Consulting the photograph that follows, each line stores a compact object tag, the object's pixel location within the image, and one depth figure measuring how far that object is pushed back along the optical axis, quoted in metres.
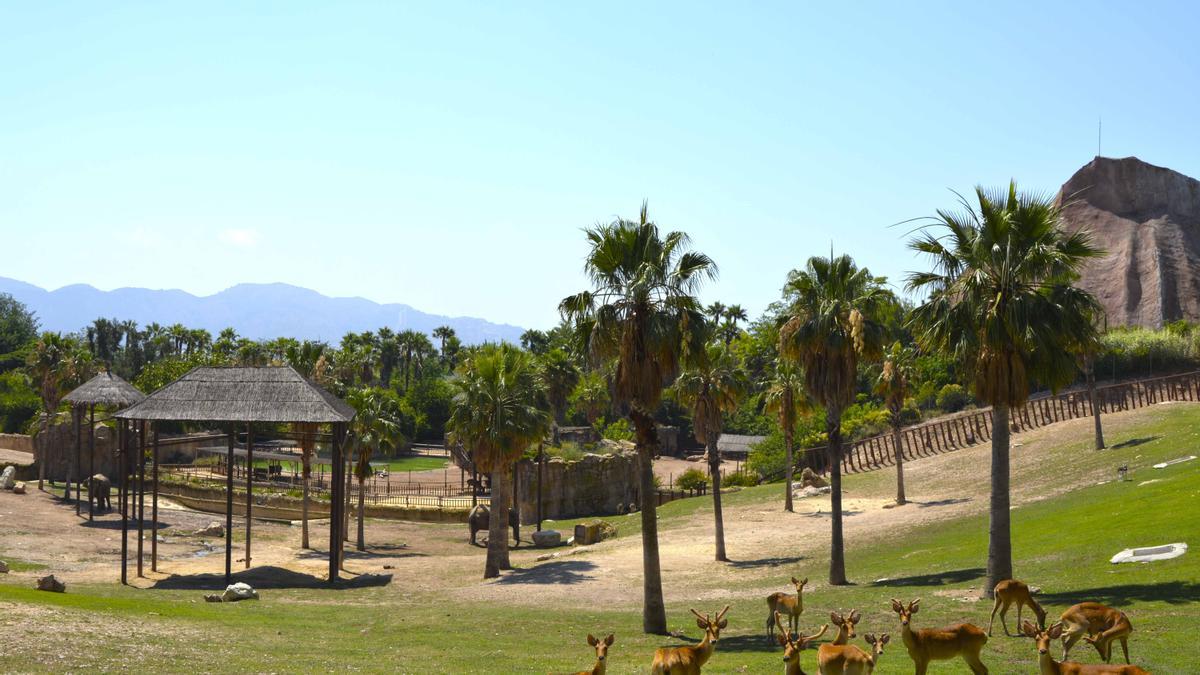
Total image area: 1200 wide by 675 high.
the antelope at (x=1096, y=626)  13.95
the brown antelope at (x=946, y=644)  13.67
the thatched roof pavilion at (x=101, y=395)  56.55
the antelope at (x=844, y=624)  14.18
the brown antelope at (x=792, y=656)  12.88
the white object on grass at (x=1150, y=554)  21.72
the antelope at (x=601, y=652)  13.36
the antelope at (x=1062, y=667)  11.51
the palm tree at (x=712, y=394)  40.16
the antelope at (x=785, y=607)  18.80
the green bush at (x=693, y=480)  60.59
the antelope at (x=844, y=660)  12.86
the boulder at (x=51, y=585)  27.02
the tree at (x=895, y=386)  45.78
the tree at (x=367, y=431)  45.84
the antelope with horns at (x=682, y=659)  14.03
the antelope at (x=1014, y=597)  16.45
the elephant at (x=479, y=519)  48.62
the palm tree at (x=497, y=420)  38.12
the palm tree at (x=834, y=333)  26.73
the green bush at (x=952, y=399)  70.62
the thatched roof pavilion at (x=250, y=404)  35.81
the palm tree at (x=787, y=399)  47.75
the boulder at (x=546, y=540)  46.81
